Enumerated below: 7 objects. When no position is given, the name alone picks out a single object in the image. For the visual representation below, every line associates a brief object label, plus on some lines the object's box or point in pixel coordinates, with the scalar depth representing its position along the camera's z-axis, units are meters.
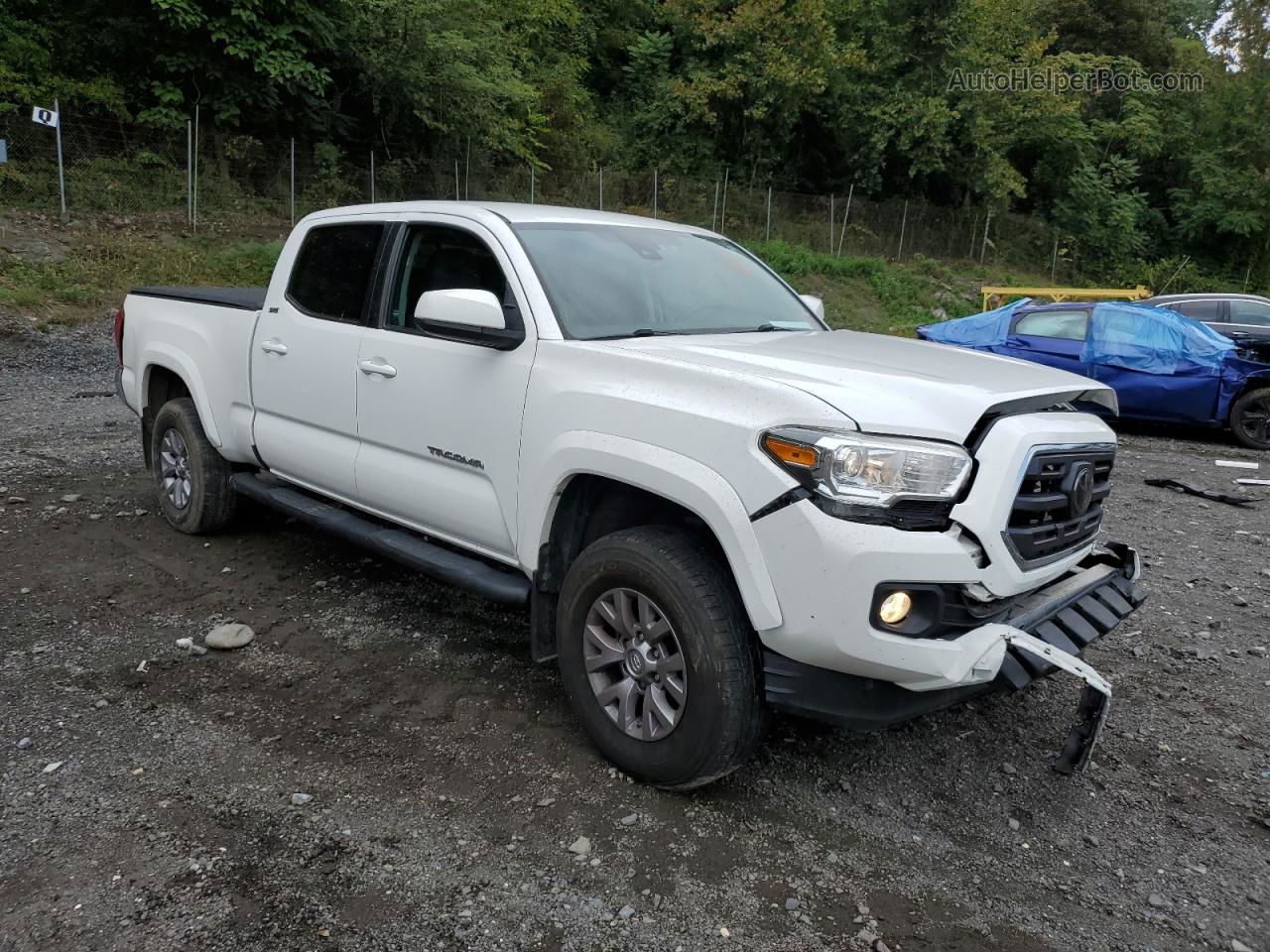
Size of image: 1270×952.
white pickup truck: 2.66
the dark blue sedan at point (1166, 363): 10.22
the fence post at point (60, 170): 15.95
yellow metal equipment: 18.20
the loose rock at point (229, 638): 4.21
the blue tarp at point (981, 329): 11.84
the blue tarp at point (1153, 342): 10.27
